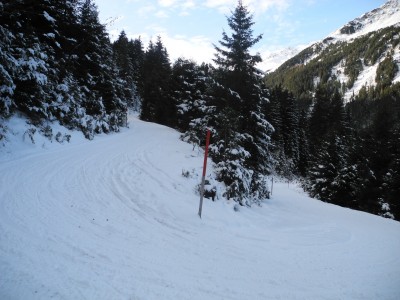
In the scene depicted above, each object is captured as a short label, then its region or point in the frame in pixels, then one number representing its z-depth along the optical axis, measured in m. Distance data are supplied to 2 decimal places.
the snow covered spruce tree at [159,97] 40.81
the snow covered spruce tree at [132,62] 57.84
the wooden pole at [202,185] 7.32
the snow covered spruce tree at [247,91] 14.84
